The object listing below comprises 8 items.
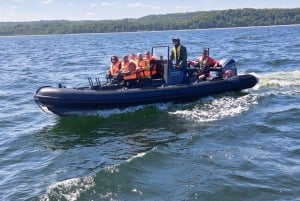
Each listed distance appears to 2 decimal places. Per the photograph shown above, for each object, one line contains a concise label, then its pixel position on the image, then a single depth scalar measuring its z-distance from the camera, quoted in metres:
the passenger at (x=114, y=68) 14.14
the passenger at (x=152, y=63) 14.16
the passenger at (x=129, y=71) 13.80
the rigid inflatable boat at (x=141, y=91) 12.63
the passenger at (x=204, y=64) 15.53
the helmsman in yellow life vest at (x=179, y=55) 14.59
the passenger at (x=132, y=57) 14.35
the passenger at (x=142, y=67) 13.95
